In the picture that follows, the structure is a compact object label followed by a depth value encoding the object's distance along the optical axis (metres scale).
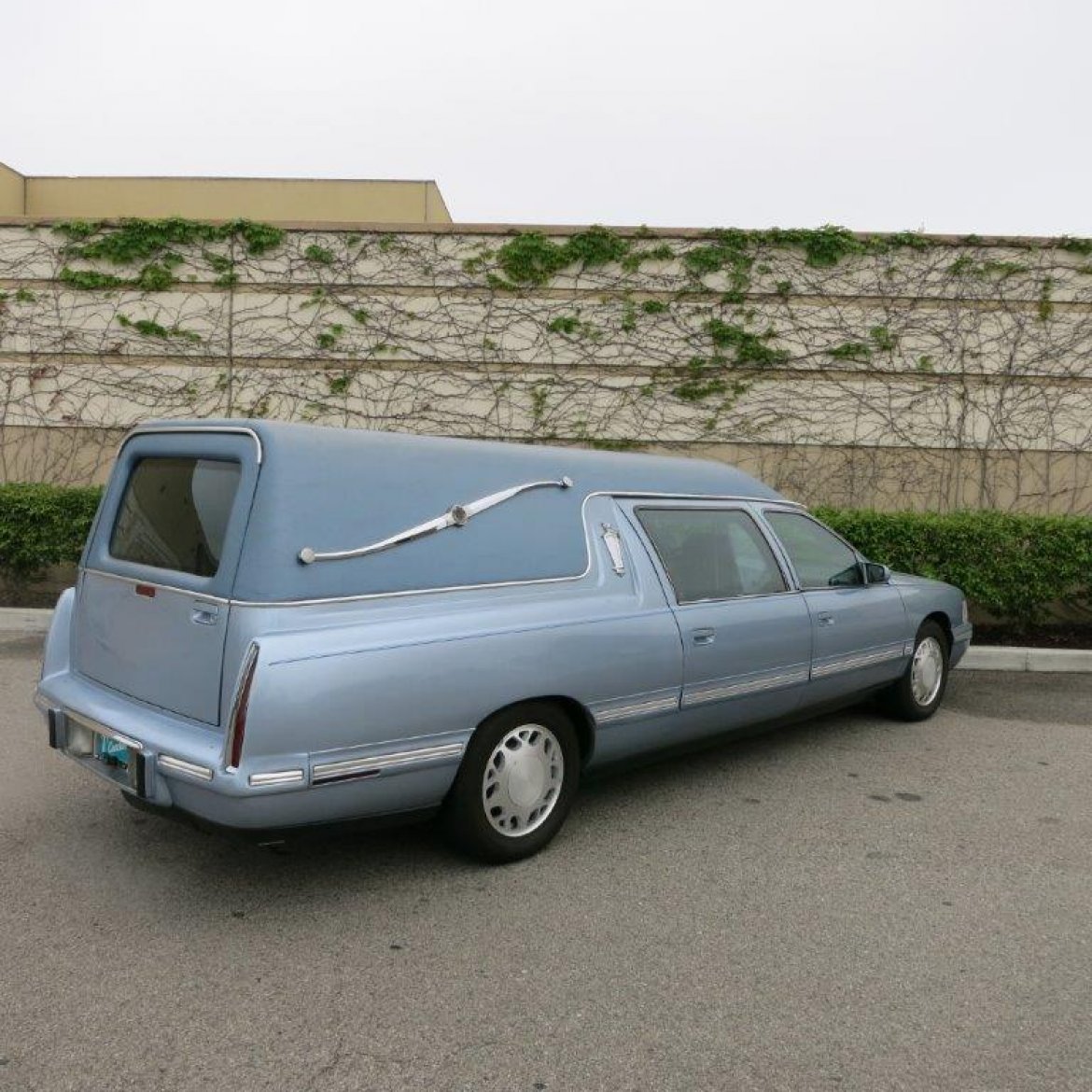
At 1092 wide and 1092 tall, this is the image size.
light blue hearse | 3.04
